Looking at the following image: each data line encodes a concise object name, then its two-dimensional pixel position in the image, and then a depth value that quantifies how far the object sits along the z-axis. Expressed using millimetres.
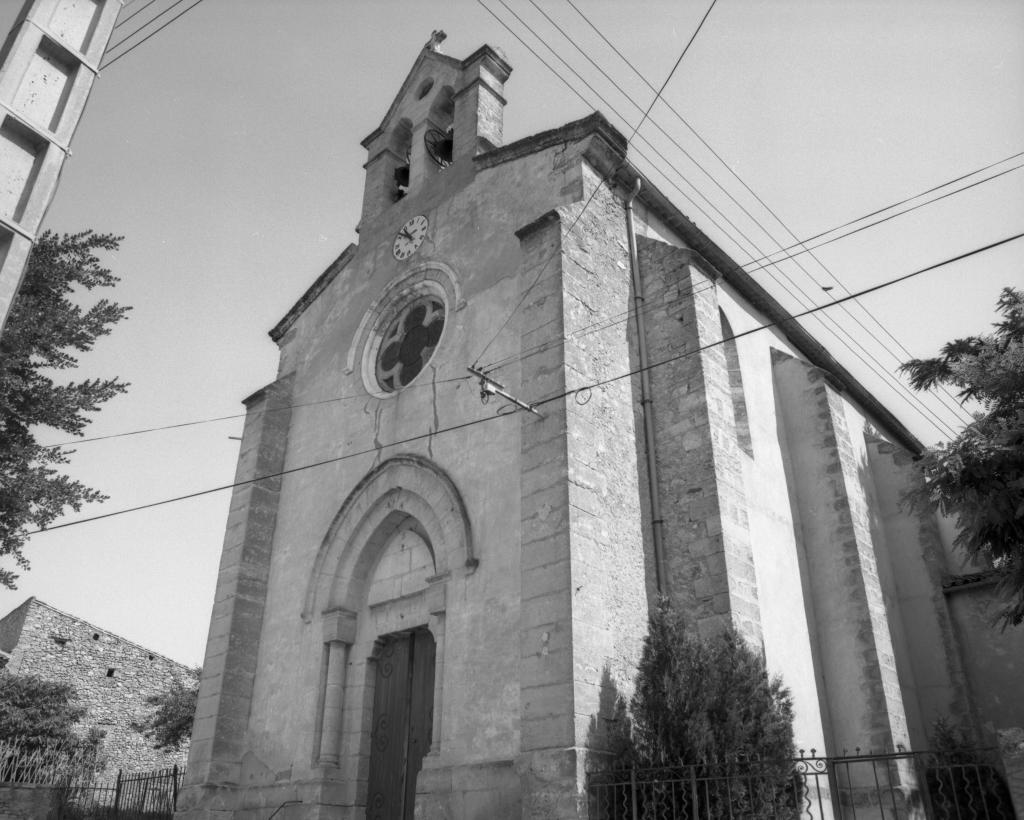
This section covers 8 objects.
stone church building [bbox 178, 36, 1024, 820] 8820
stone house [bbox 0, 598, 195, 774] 26062
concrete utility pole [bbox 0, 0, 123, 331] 3424
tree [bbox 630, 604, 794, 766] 7637
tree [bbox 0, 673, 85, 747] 22703
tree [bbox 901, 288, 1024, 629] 8727
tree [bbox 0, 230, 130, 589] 12969
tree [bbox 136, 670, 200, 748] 26547
